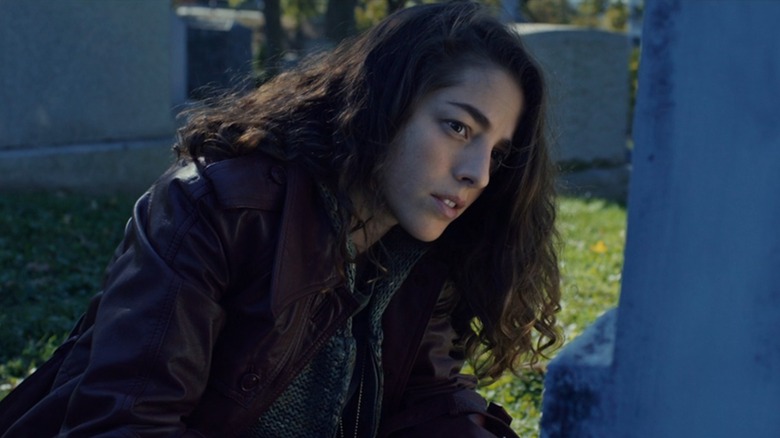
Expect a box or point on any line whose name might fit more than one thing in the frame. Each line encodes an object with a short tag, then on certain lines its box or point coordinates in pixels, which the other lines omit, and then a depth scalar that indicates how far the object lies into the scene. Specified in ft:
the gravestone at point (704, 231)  4.70
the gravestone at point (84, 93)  22.40
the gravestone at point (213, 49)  29.73
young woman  7.00
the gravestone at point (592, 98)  31.48
